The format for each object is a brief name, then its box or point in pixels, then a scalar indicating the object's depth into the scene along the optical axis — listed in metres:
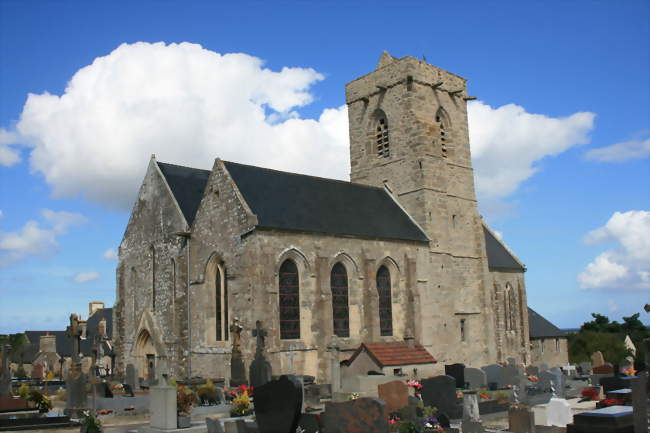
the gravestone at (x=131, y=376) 25.64
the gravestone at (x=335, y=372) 21.66
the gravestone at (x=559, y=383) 21.99
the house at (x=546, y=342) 38.62
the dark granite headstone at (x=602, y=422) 10.40
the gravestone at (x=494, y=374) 25.36
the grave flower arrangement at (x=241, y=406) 16.58
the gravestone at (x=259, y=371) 19.81
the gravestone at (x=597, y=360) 30.04
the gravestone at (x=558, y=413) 14.47
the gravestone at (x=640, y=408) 10.61
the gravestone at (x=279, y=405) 11.89
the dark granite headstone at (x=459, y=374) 24.06
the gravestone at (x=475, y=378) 24.12
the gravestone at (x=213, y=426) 13.39
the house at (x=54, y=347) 53.16
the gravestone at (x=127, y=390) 22.39
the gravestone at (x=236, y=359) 22.91
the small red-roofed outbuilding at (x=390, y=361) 25.16
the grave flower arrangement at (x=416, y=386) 19.02
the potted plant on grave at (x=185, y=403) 15.34
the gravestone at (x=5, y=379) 21.33
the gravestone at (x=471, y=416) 13.84
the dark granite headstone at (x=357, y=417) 11.14
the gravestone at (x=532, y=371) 27.28
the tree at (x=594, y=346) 46.12
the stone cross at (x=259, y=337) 20.45
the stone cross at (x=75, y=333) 19.34
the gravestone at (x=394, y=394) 15.54
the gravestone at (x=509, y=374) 24.47
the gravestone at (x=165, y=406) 14.29
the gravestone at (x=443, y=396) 17.08
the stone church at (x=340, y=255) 25.69
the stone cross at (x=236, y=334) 23.17
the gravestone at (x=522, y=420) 13.79
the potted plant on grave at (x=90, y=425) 13.48
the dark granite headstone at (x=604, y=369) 26.68
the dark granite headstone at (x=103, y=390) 20.77
